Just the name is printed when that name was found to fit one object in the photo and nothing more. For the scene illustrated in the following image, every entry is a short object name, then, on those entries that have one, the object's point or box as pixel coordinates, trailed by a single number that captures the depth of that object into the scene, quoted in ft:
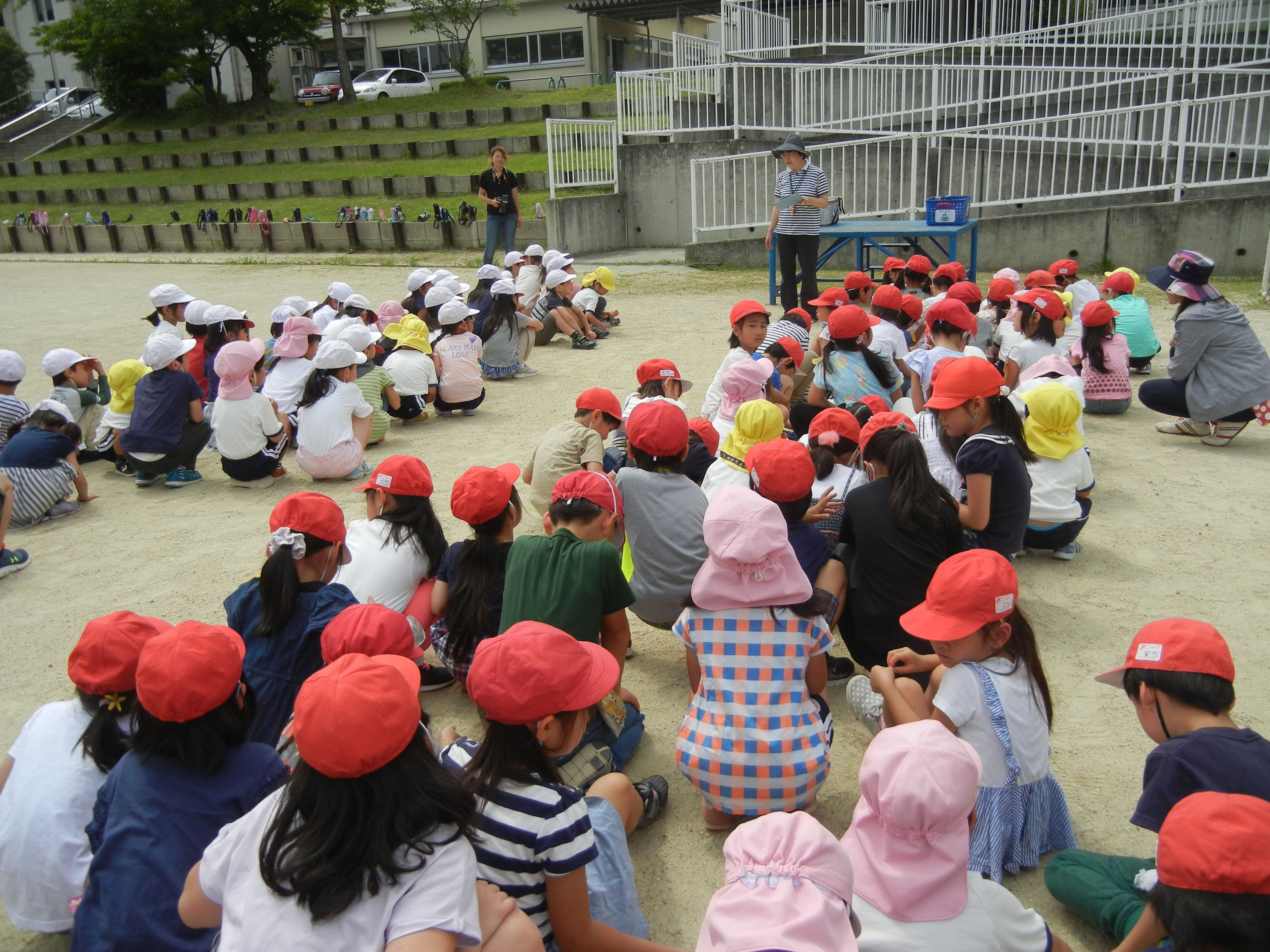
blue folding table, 34.50
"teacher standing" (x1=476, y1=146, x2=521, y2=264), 42.39
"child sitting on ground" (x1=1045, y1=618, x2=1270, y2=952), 7.29
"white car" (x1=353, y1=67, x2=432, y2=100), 118.73
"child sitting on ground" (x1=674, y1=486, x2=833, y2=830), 9.47
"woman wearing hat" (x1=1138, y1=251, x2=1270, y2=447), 20.48
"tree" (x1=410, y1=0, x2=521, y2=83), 111.65
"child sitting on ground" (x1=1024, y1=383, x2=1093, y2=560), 15.51
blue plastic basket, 35.63
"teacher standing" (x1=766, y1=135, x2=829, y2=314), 32.65
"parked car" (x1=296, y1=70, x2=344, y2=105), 118.93
